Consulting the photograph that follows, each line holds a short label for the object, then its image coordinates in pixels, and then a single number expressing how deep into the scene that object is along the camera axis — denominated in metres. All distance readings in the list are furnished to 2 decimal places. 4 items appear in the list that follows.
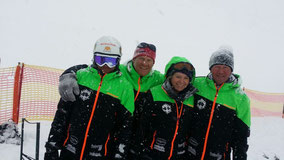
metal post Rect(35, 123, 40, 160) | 3.37
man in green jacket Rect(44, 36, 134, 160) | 2.79
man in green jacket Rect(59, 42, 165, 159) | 3.35
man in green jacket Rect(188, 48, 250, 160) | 3.13
